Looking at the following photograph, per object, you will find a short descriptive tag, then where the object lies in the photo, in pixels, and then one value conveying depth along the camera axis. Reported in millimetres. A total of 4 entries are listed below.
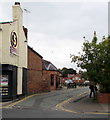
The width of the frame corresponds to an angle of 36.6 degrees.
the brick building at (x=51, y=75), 22533
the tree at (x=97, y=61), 12741
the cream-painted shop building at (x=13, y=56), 13115
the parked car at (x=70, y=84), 31297
